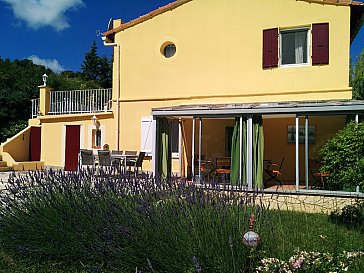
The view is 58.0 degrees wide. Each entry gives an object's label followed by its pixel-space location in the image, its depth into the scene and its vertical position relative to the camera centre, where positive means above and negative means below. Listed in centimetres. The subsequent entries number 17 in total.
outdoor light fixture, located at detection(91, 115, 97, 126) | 1556 +99
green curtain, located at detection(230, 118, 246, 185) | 1008 -40
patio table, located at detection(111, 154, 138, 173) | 1280 -63
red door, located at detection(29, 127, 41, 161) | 1808 -3
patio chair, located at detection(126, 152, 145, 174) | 1228 -79
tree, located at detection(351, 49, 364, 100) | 1862 +385
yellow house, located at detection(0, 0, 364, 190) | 1097 +237
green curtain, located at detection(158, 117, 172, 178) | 1132 -26
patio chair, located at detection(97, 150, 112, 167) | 1222 -60
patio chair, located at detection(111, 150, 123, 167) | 1301 -64
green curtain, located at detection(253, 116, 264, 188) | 990 -14
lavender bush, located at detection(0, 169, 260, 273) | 354 -100
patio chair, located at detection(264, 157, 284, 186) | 1094 -98
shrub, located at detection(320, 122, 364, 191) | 618 -30
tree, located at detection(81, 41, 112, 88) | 4766 +1073
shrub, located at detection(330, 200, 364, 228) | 559 -135
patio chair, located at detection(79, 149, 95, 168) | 1282 -65
